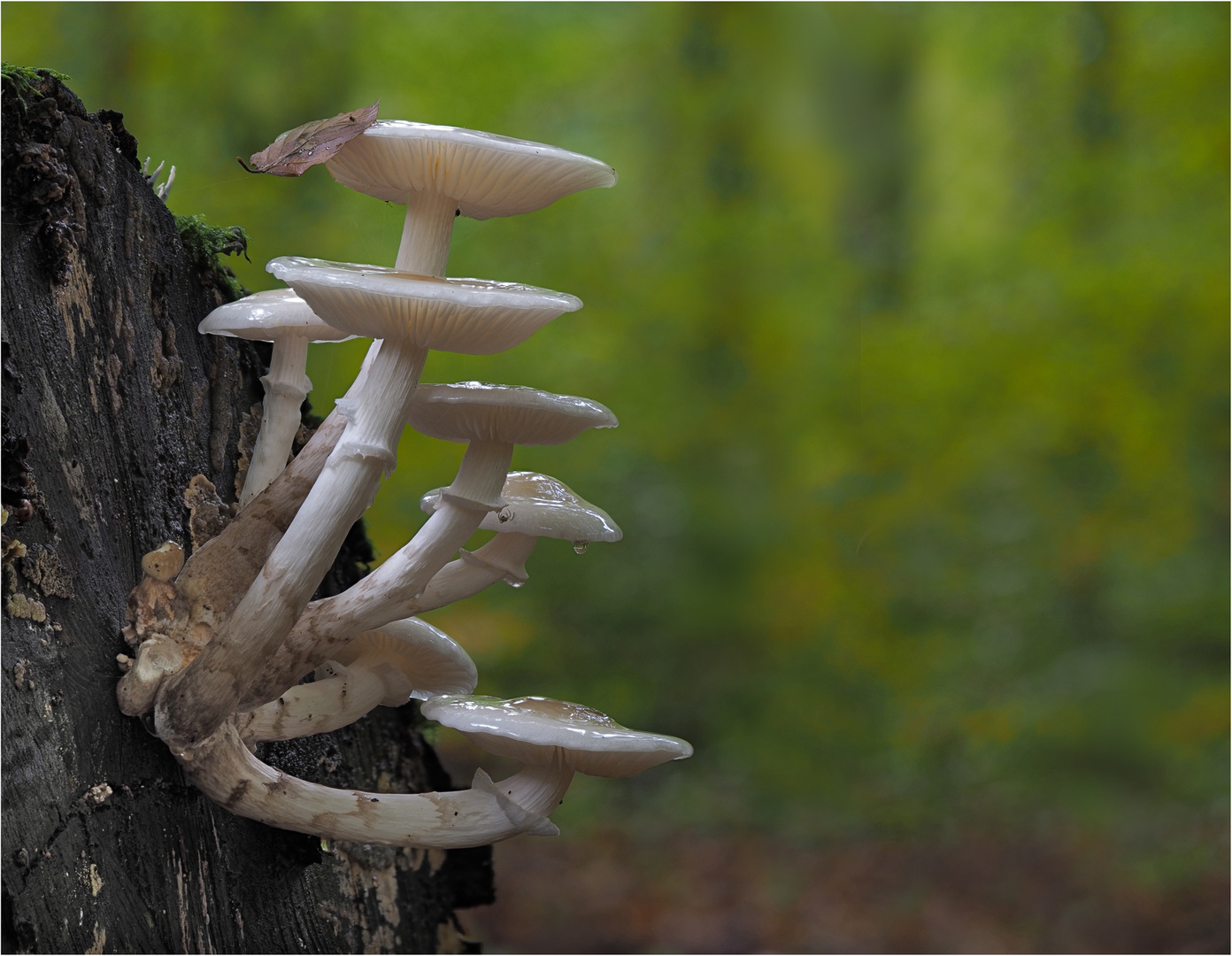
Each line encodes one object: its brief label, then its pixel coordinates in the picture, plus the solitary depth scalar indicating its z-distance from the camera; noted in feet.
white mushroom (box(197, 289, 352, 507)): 2.71
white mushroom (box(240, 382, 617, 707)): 2.65
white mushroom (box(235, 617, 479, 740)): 2.71
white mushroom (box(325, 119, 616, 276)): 2.57
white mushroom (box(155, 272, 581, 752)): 2.61
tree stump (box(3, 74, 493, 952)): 2.60
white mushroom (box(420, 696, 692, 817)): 2.62
